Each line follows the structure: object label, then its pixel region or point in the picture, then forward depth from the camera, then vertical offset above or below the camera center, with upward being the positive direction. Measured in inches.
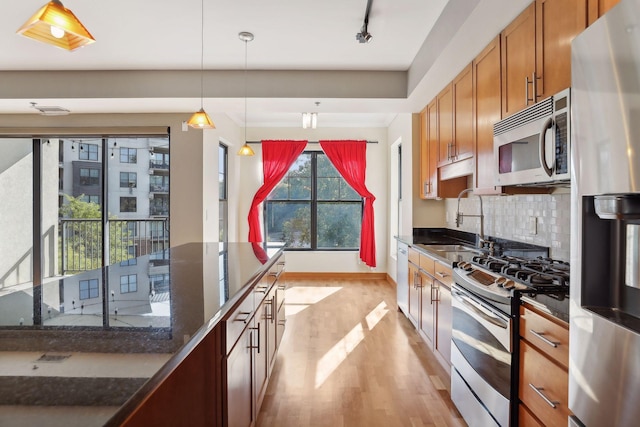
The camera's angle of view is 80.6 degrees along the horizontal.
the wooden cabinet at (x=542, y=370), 54.3 -24.9
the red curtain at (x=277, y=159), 244.7 +33.4
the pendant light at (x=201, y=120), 110.6 +26.5
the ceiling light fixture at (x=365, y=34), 107.9 +51.9
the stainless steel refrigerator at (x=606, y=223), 37.5 -1.5
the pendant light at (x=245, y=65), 119.2 +55.4
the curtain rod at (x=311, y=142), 247.0 +44.9
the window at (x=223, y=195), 225.1 +9.5
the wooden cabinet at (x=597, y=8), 57.8 +32.1
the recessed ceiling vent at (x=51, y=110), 162.4 +44.6
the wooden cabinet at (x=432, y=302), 103.7 -28.9
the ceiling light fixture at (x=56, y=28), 54.4 +28.0
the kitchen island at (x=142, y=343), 25.5 -12.4
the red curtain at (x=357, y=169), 242.8 +26.9
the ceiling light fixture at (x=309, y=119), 171.3 +42.2
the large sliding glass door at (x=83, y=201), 190.9 +4.9
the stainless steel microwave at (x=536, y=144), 64.9 +13.3
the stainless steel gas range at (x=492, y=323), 66.3 -22.8
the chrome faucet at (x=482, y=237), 116.3 -9.0
